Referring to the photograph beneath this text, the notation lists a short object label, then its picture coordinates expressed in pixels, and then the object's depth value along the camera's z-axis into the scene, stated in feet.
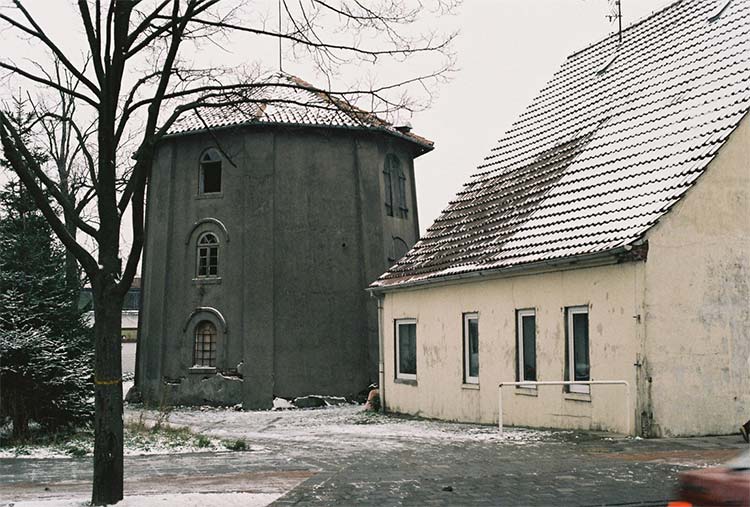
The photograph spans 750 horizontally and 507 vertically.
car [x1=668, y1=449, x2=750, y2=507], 14.62
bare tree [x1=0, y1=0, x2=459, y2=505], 31.63
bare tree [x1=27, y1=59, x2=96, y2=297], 123.24
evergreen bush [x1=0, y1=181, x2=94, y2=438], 56.80
